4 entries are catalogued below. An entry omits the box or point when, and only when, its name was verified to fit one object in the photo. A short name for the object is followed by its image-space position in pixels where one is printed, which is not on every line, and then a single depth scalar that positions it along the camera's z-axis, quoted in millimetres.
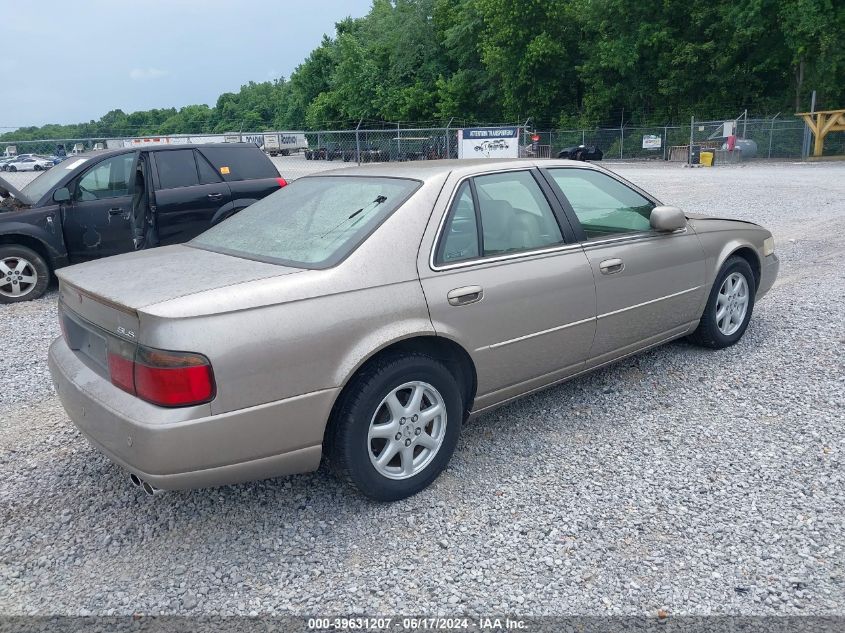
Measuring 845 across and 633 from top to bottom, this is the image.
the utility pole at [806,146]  31891
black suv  7652
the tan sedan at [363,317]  2668
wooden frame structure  30406
